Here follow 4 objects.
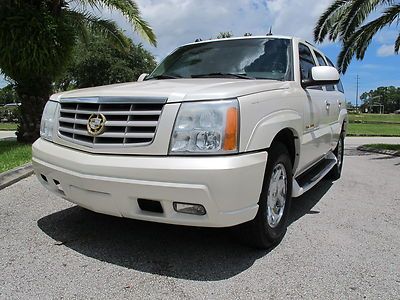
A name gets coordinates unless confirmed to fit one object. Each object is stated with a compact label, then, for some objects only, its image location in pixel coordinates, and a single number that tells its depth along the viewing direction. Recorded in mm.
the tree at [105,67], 32250
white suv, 2984
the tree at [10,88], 11120
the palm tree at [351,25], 11422
